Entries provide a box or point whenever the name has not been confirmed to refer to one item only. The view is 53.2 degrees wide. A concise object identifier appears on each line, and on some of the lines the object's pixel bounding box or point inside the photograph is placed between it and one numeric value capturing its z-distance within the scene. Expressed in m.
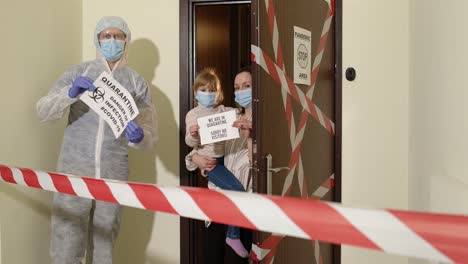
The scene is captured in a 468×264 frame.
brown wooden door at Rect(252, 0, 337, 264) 2.01
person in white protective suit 2.36
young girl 2.75
